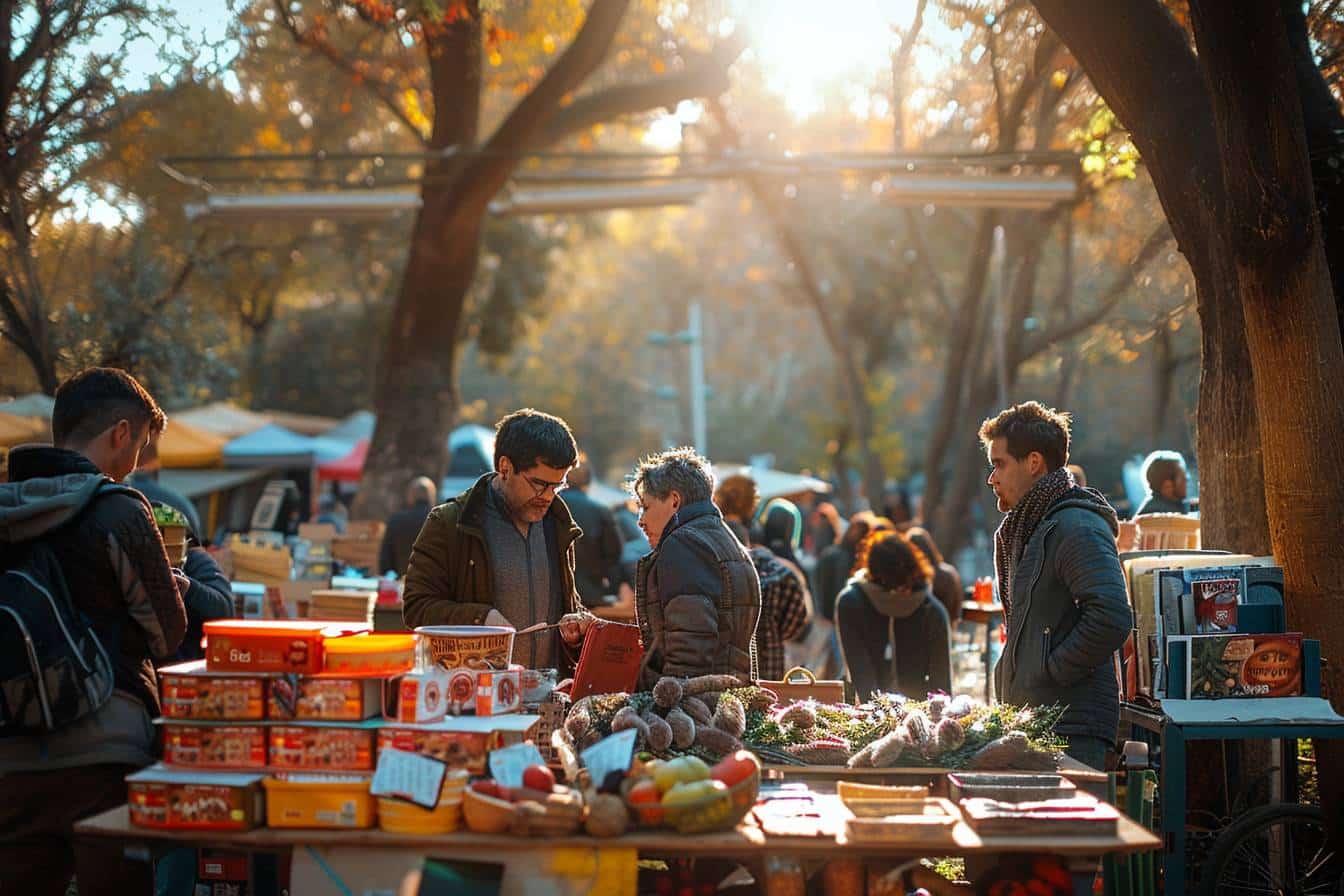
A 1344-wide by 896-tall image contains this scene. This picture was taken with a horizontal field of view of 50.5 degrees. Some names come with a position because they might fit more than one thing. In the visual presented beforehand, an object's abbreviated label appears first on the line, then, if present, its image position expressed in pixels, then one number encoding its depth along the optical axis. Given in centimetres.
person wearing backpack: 401
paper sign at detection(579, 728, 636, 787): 401
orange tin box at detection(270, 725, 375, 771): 392
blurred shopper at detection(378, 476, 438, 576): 1105
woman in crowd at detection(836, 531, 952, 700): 766
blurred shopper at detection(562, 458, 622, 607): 1034
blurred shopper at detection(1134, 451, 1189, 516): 982
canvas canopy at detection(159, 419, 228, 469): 1714
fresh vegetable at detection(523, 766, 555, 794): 394
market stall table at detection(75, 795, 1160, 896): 384
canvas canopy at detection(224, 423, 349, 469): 1834
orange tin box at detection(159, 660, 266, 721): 392
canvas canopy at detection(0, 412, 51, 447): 1080
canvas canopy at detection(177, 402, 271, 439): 1927
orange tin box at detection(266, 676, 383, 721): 393
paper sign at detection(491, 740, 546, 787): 395
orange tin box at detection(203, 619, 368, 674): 393
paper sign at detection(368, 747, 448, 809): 382
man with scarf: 495
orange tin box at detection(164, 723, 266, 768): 393
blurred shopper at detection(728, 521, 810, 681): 793
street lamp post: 3253
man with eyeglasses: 527
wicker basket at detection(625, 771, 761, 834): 386
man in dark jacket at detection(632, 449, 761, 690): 488
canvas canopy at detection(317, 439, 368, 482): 1980
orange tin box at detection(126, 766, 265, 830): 385
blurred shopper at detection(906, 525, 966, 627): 958
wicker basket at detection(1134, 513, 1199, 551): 820
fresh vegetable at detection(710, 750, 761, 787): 397
